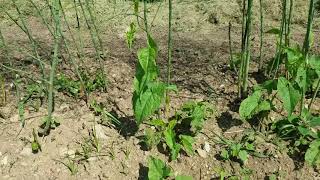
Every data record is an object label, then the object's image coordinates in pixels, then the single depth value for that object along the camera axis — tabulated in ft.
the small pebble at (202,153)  4.14
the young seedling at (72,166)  3.94
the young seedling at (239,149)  4.05
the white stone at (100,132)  4.22
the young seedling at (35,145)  4.03
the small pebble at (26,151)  4.07
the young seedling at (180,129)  3.98
